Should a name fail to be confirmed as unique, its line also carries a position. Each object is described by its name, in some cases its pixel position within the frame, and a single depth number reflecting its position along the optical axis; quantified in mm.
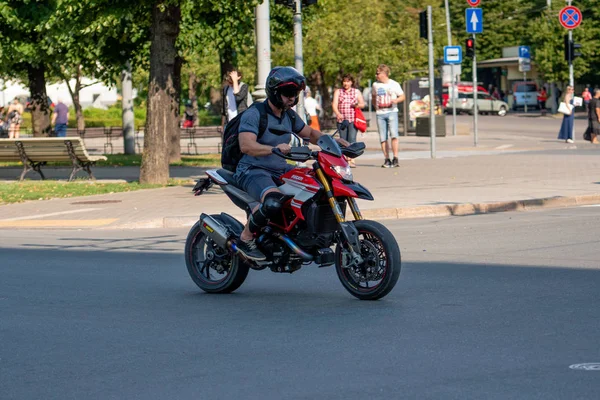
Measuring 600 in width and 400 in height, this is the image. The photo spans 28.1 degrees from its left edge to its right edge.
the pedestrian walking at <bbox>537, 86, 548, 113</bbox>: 73000
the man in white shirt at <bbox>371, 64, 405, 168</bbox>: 23531
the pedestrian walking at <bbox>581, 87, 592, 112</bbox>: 48478
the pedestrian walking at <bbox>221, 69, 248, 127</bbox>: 19688
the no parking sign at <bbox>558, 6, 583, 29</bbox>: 34719
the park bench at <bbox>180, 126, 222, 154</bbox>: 37103
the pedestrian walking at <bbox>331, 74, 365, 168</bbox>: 23516
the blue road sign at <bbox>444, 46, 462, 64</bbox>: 33281
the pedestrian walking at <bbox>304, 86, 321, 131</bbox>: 29580
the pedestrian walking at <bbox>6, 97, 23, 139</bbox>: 40125
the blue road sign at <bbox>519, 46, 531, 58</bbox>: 77875
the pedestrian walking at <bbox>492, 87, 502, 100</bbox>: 80406
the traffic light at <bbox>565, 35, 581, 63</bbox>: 35906
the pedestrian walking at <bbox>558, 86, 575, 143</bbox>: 34406
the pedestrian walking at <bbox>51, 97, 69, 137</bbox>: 36812
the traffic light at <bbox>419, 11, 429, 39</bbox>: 28672
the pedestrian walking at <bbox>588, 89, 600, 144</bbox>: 34344
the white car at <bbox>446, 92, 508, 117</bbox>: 71238
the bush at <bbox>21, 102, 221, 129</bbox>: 64750
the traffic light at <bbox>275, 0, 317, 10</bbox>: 19469
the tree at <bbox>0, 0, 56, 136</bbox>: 28703
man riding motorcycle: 8727
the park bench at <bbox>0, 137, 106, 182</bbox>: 22688
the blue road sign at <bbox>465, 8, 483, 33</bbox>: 34375
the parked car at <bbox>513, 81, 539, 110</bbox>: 76375
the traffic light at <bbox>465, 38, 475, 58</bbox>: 34875
